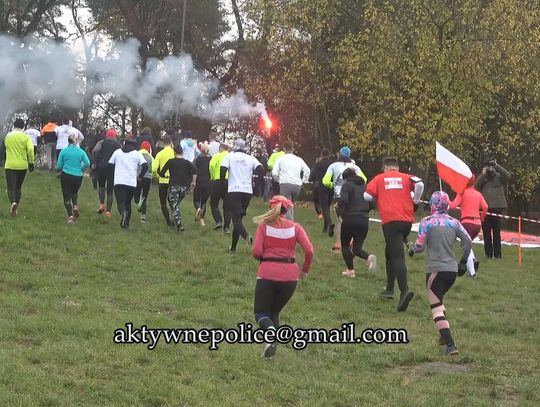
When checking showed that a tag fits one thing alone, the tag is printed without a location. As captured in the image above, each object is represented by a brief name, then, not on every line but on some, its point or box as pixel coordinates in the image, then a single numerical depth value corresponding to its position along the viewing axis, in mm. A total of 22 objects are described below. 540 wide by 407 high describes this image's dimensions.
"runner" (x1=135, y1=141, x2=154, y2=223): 17369
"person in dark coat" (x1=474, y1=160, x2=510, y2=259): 16734
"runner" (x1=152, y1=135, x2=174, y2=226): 16703
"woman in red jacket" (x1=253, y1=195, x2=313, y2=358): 8203
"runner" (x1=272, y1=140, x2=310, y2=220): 16578
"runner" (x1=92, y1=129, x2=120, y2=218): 17062
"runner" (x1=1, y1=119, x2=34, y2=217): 15773
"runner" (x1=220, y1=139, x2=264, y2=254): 14172
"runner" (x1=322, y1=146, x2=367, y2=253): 15383
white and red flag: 10555
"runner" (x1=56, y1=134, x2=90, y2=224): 15766
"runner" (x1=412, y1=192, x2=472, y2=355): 8961
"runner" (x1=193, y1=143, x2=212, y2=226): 17672
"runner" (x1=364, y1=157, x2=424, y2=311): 11062
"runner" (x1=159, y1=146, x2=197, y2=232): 16000
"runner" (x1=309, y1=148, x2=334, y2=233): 17583
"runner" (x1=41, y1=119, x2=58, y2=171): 24398
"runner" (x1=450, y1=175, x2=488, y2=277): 14234
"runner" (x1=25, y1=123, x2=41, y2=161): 24375
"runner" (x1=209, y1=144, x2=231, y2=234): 16391
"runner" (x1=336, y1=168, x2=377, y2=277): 12641
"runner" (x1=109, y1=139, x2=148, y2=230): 15969
